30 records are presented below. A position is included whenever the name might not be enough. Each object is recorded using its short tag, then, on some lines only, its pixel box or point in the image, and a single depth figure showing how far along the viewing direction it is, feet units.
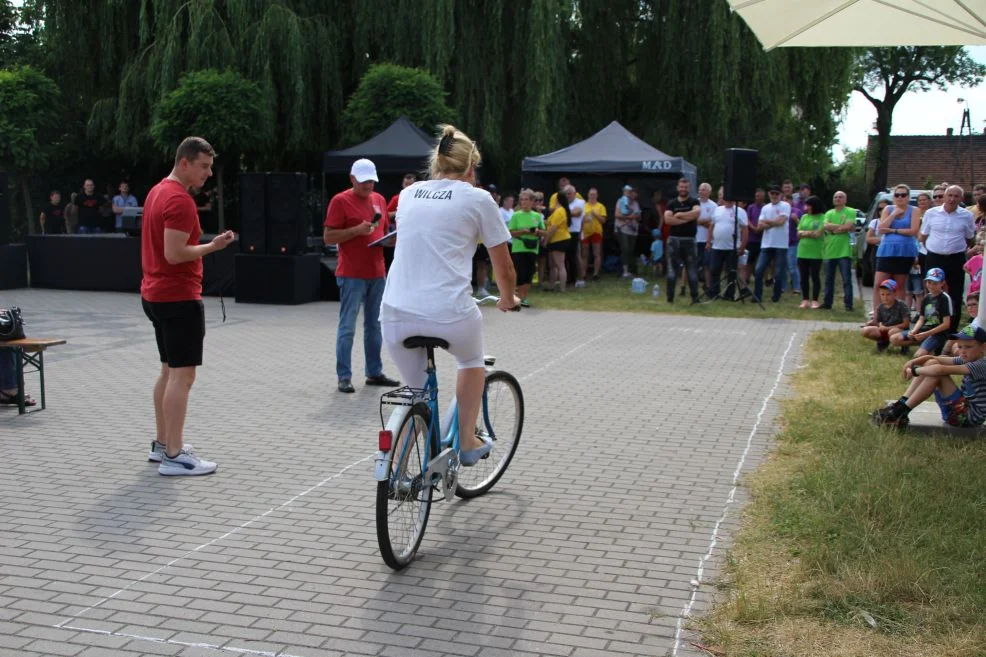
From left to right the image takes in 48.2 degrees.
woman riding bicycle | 16.60
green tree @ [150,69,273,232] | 65.00
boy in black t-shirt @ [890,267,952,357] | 35.55
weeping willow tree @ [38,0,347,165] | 72.38
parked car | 69.29
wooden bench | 27.22
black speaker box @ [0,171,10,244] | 61.57
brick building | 216.95
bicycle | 15.64
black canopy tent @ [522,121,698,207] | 70.79
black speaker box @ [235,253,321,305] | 55.36
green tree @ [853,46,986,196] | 214.07
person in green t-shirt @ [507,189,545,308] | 57.47
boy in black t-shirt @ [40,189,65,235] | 80.71
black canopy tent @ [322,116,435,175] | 62.28
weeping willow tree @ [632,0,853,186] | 80.38
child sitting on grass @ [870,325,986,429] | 24.23
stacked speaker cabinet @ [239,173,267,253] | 55.83
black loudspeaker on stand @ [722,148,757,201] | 56.59
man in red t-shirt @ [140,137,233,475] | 20.81
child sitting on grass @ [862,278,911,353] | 39.40
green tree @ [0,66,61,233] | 68.80
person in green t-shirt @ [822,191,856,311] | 53.31
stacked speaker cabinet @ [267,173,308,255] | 55.31
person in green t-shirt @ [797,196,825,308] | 55.16
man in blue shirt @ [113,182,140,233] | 74.77
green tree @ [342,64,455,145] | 68.44
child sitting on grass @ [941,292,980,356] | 30.86
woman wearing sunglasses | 44.91
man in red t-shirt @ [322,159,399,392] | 30.40
